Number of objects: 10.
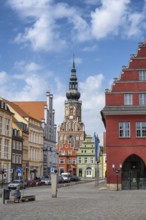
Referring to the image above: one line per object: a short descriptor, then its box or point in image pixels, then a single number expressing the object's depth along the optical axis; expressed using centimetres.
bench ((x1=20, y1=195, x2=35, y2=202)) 2802
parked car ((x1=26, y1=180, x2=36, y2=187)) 5971
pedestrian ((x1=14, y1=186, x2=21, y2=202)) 2765
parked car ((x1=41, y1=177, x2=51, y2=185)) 6695
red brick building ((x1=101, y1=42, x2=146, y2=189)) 4622
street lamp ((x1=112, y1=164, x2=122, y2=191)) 4542
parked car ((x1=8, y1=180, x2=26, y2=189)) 4973
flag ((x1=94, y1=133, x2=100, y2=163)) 5496
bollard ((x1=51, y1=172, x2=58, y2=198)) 3281
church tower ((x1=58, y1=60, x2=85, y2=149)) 15938
